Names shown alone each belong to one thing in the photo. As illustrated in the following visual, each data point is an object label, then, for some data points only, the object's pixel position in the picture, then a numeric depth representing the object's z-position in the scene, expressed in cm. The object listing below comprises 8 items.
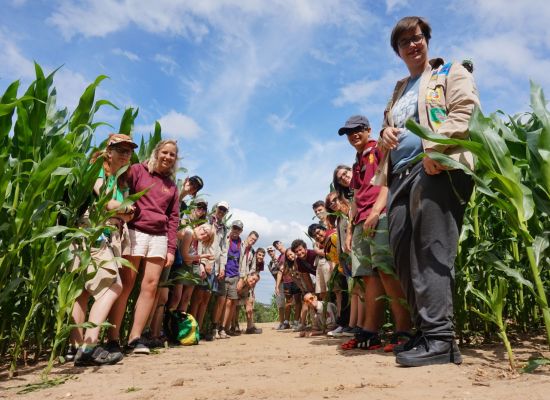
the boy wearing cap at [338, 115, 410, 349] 315
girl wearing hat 285
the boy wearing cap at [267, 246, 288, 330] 870
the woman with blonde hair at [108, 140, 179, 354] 346
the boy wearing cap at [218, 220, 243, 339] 653
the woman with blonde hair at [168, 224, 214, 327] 478
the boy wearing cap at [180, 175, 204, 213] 509
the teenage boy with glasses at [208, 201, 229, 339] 606
